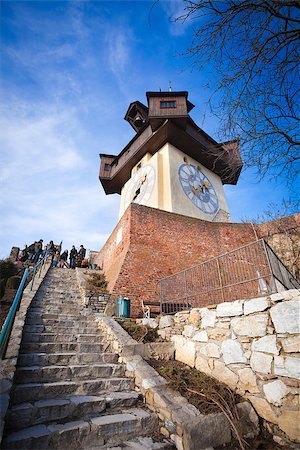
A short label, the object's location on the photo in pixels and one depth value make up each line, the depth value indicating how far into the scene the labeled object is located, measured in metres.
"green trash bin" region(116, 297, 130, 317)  6.77
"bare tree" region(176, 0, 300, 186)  2.56
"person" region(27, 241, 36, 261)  14.40
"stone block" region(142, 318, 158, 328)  5.72
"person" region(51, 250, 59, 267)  14.21
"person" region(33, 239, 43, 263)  13.92
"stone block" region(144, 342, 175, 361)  4.45
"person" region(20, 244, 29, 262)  13.89
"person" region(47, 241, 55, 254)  14.42
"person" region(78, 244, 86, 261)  16.58
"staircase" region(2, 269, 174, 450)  2.27
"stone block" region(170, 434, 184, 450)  2.36
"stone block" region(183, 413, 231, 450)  2.33
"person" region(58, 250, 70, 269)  15.33
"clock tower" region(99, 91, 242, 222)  13.88
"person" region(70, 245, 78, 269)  15.88
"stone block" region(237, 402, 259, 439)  2.69
